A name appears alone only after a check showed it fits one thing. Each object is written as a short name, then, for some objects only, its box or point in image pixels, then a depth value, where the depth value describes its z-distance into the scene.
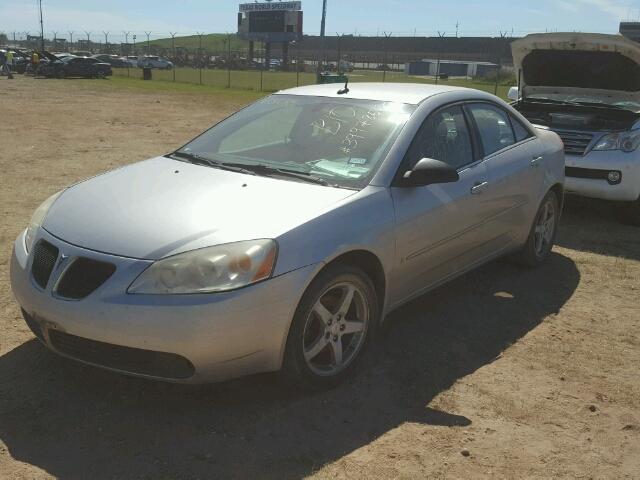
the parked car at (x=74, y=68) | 38.62
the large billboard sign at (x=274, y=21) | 88.44
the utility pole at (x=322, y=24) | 26.34
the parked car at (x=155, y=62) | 61.25
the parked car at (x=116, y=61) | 60.66
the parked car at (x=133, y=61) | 62.63
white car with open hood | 6.89
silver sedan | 2.91
